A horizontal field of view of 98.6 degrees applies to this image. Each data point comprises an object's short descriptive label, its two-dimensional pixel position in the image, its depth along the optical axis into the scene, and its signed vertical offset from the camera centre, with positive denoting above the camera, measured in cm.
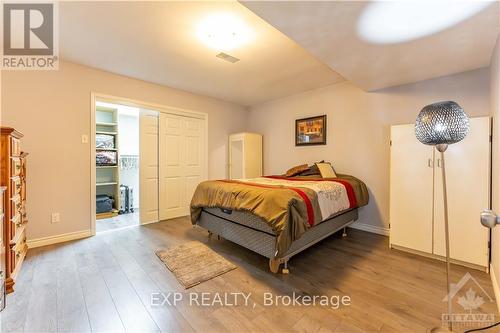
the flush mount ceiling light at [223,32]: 204 +136
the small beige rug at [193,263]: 200 -105
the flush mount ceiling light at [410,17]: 145 +107
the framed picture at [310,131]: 386 +61
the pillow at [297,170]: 372 -11
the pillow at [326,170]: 338 -10
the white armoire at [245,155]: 462 +19
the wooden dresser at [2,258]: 160 -77
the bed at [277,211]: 195 -51
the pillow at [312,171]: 358 -13
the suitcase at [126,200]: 455 -78
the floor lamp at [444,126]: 128 +23
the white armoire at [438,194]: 212 -33
